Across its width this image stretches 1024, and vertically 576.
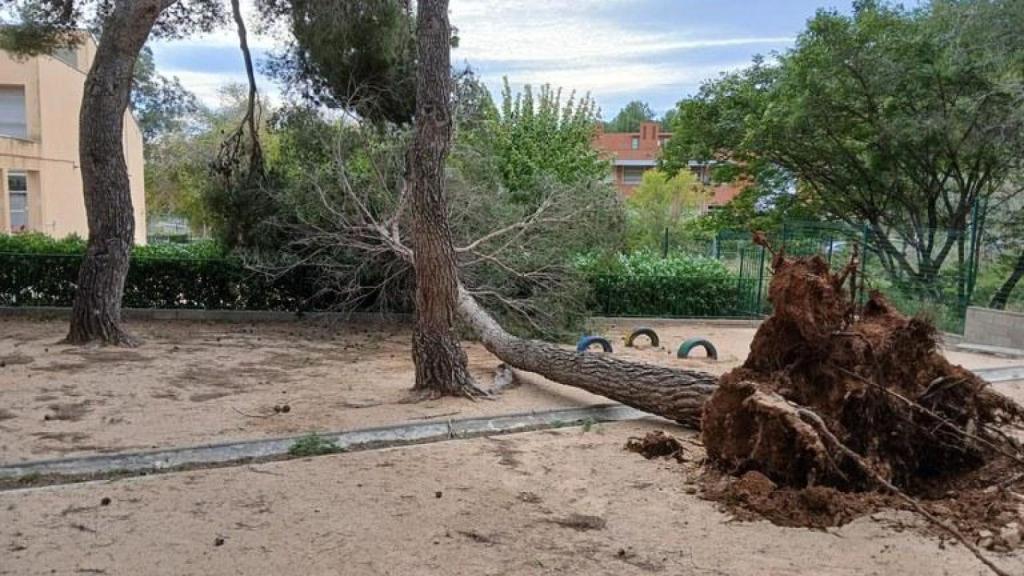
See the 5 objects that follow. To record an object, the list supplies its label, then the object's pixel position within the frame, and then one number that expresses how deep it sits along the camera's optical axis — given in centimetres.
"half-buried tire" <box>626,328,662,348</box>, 1098
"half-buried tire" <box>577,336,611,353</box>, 920
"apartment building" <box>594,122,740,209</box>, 4512
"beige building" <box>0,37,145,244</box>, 2248
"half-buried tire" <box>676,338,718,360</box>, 971
